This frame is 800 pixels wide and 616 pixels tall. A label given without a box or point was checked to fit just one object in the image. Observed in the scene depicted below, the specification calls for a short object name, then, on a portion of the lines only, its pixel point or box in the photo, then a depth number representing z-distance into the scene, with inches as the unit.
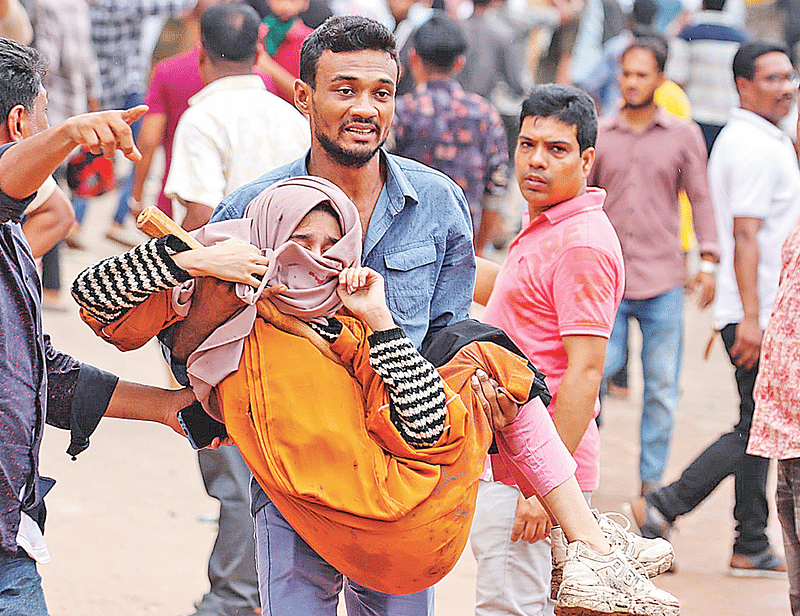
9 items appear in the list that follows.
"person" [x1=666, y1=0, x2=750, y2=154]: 756.6
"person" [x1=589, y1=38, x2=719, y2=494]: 468.1
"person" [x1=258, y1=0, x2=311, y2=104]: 530.0
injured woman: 197.0
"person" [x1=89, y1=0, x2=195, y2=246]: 706.8
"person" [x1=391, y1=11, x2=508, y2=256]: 502.0
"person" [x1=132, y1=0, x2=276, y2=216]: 466.0
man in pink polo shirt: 268.5
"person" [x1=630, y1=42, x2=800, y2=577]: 418.3
